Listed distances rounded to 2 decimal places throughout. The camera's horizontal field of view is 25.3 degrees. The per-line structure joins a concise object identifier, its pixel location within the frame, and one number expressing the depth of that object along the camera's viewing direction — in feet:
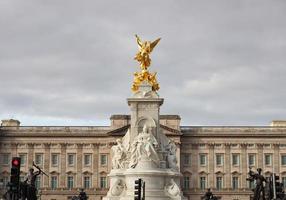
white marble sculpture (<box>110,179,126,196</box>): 186.70
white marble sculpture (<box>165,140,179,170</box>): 191.21
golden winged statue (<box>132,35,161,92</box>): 199.21
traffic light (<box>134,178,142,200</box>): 97.91
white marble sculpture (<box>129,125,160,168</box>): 184.55
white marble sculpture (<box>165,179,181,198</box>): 182.19
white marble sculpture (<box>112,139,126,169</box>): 191.21
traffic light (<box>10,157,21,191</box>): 82.58
